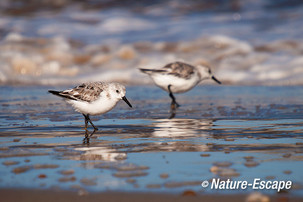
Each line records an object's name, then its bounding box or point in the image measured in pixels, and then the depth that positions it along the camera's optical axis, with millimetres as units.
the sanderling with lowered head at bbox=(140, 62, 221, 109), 18344
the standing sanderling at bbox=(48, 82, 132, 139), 11750
